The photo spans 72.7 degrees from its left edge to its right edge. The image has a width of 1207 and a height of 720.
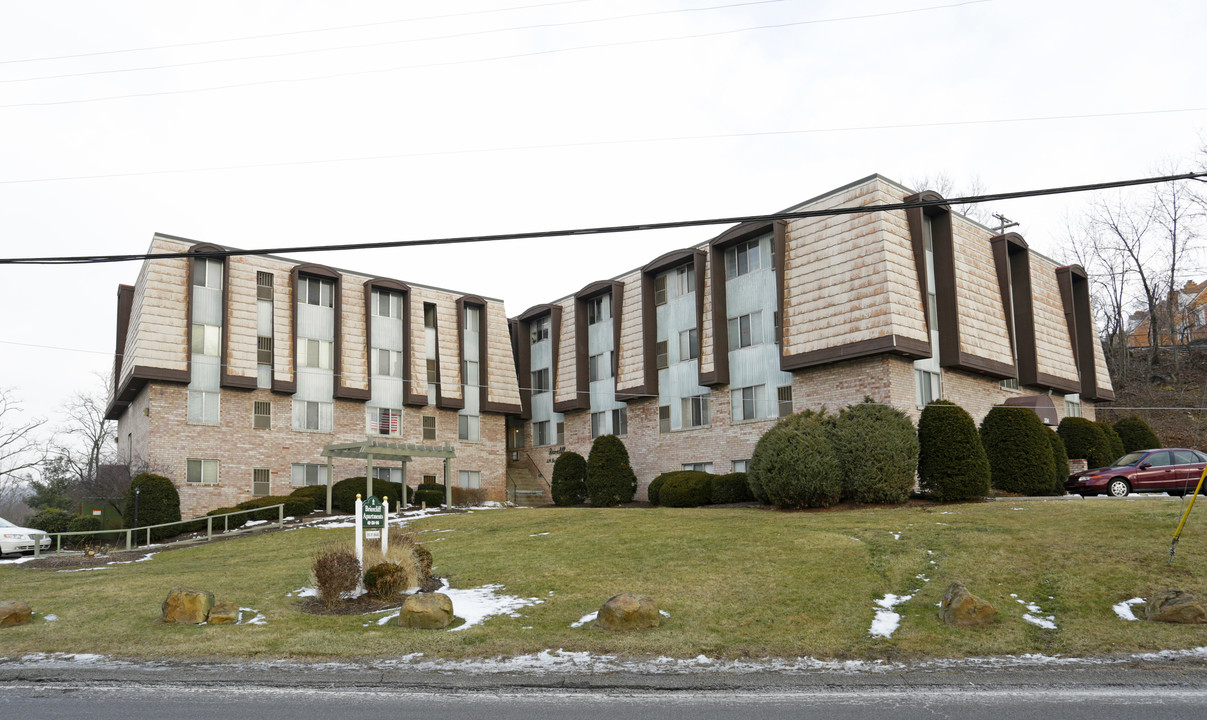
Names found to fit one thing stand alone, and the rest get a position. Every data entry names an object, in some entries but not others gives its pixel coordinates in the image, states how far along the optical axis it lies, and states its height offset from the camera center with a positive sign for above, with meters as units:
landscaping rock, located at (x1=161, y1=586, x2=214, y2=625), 11.66 -2.01
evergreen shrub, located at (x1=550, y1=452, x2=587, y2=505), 37.31 -1.25
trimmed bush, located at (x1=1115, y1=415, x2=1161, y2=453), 33.94 +0.12
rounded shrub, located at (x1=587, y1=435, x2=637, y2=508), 35.16 -0.91
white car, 24.53 -2.05
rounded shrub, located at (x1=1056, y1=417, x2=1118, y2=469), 30.20 -0.11
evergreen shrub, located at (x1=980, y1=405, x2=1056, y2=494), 24.98 -0.32
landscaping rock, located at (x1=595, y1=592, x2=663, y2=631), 10.46 -2.05
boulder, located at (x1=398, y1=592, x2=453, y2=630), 10.91 -2.03
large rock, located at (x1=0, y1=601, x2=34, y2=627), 11.99 -2.09
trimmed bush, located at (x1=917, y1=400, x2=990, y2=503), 22.94 -0.38
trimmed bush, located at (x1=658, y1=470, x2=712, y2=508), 29.67 -1.41
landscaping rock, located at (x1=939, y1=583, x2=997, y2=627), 10.06 -2.06
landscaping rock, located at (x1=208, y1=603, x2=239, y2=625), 11.57 -2.11
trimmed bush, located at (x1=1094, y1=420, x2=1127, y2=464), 31.69 -0.06
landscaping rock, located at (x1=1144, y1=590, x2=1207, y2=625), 9.73 -2.05
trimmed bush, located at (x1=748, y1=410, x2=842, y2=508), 22.28 -0.50
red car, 23.00 -0.99
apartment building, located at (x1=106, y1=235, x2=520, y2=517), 33.34 +3.98
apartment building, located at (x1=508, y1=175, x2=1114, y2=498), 27.66 +4.52
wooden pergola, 30.11 +0.36
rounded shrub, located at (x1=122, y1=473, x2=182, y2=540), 29.31 -1.32
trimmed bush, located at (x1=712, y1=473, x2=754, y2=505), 29.20 -1.43
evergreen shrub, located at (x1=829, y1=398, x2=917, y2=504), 22.30 -0.31
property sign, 13.61 -0.89
